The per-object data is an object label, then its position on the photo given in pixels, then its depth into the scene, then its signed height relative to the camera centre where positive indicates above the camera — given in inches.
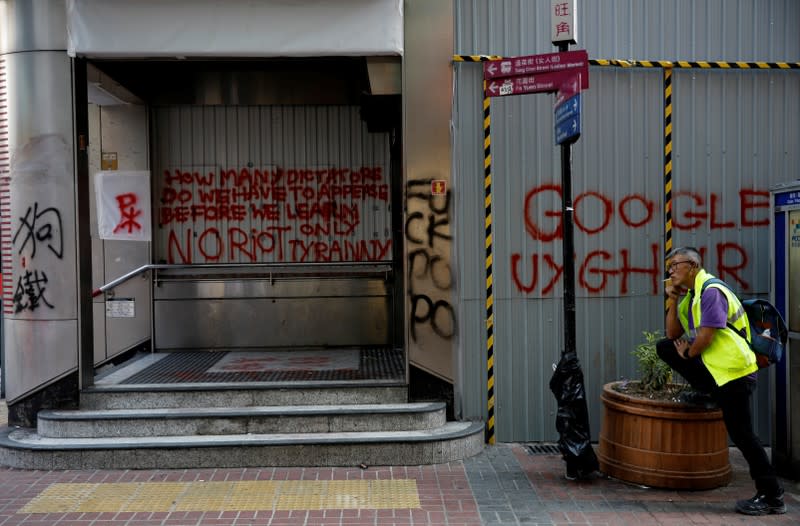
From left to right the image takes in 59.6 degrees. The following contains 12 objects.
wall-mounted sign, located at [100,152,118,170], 342.3 +41.4
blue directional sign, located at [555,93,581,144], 215.6 +37.8
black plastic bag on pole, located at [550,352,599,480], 228.5 -60.2
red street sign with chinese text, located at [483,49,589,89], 219.8 +57.3
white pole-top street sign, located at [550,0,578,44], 220.2 +69.3
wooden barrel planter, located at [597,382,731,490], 219.3 -65.9
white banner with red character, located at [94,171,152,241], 299.7 +17.8
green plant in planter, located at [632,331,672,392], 232.5 -44.6
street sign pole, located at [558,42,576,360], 230.1 -3.0
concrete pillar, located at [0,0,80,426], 260.2 +15.9
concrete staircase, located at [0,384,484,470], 241.6 -67.6
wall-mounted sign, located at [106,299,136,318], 308.2 -27.8
